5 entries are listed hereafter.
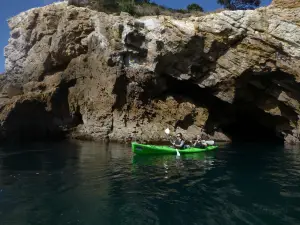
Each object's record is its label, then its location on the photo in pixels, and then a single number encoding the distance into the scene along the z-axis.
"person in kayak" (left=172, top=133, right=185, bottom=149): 18.08
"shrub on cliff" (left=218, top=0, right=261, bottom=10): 30.72
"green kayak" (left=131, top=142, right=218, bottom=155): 16.88
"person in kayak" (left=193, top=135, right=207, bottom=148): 19.08
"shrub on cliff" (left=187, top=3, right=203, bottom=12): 34.15
